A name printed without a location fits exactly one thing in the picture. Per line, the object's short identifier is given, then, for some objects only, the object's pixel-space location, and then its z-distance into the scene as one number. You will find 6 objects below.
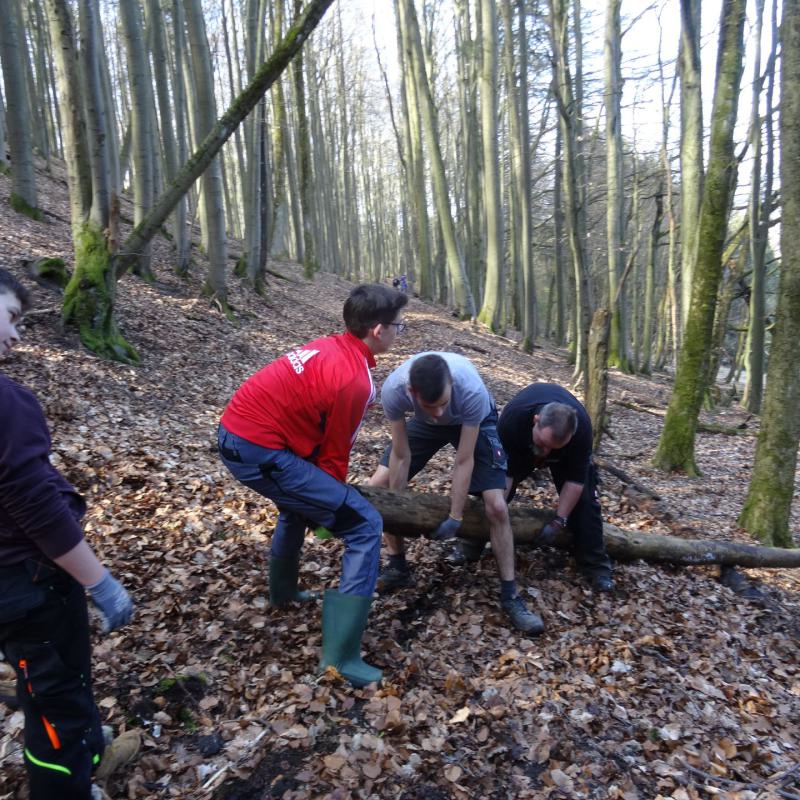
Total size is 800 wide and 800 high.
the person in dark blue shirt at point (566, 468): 4.60
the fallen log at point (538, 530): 4.25
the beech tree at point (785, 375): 5.84
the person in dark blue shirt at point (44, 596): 1.97
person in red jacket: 3.30
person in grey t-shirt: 3.83
